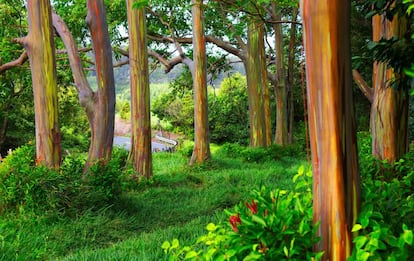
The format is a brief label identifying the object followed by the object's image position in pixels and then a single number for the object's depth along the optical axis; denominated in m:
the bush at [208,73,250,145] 24.77
